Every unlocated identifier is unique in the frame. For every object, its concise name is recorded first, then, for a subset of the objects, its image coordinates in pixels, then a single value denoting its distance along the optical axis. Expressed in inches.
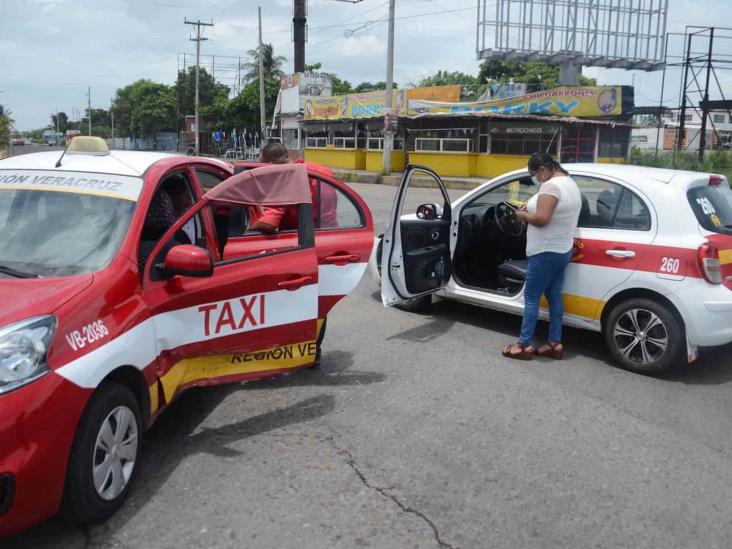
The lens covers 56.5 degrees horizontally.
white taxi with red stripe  197.6
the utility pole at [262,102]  1663.4
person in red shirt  191.2
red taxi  107.9
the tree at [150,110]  3321.9
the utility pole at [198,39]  2452.4
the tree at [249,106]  2250.2
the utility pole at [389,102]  1114.1
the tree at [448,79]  2655.0
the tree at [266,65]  2479.1
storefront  1111.0
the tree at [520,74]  2106.3
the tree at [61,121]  5884.4
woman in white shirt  207.8
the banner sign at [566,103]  1105.4
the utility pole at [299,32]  1846.7
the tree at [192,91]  3193.9
